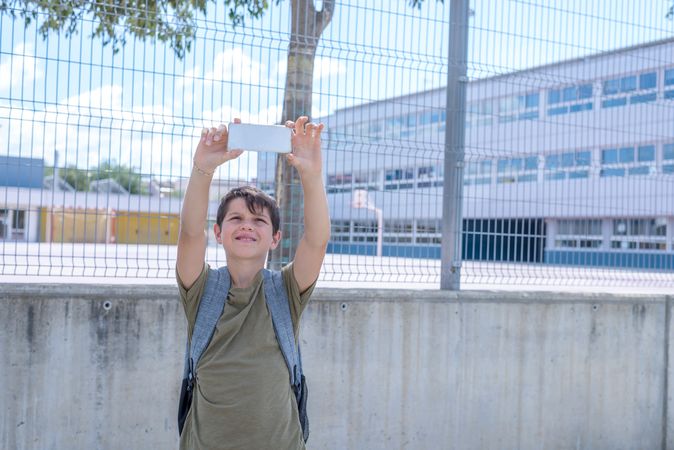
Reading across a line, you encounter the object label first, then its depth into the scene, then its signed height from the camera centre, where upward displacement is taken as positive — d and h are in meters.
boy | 2.49 -0.22
